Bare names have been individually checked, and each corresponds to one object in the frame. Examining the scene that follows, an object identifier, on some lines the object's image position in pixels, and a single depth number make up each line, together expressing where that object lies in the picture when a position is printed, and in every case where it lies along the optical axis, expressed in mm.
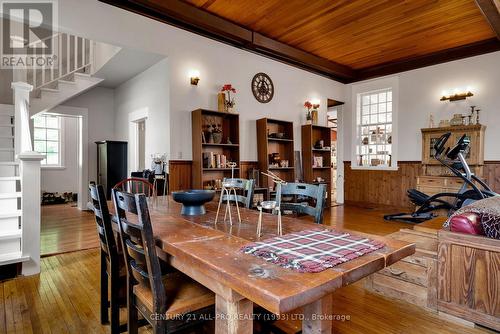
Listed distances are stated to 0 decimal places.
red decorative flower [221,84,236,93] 4608
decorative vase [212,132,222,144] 4500
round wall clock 5230
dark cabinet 5457
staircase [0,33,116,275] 2793
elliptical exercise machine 4074
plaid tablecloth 980
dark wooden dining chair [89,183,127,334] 1682
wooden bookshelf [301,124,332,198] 5871
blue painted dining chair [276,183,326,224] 1748
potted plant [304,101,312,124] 5977
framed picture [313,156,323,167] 6190
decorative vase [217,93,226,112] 4613
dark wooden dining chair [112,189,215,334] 1204
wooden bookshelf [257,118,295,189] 5129
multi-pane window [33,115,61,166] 7332
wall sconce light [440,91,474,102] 5314
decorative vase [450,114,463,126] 5266
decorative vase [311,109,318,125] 6070
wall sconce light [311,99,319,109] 6145
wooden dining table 815
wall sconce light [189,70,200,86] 4380
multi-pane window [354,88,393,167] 6480
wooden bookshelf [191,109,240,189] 4270
